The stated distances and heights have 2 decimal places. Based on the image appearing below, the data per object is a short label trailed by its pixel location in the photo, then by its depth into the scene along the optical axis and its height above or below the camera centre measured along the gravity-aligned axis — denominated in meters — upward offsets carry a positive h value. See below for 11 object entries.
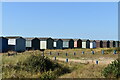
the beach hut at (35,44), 52.55 -0.33
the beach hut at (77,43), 65.01 -0.16
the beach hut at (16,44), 45.56 -0.28
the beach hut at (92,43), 69.88 -0.32
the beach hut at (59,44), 58.84 -0.38
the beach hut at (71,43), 62.44 -0.15
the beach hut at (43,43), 54.80 -0.12
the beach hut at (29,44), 52.00 -0.33
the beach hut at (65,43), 61.32 -0.14
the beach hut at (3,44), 42.94 -0.36
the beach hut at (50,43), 55.53 -0.13
